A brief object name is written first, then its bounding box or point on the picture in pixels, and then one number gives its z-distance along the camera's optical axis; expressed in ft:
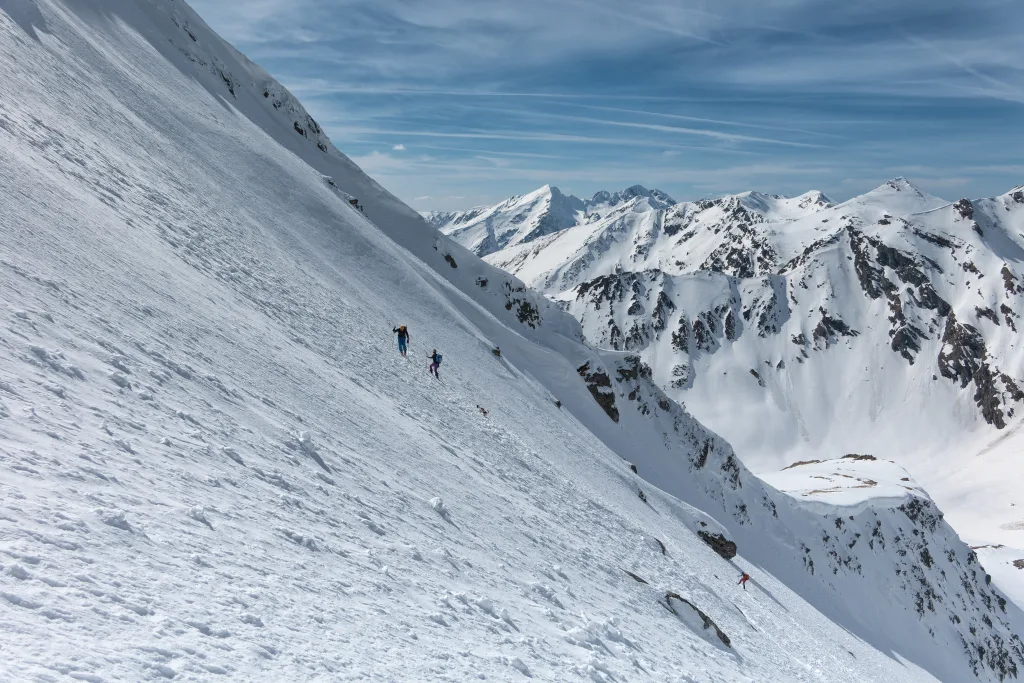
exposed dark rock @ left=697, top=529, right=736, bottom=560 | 126.00
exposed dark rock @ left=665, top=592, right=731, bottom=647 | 60.90
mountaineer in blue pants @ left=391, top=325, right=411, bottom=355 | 87.56
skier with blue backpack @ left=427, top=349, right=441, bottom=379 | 87.89
